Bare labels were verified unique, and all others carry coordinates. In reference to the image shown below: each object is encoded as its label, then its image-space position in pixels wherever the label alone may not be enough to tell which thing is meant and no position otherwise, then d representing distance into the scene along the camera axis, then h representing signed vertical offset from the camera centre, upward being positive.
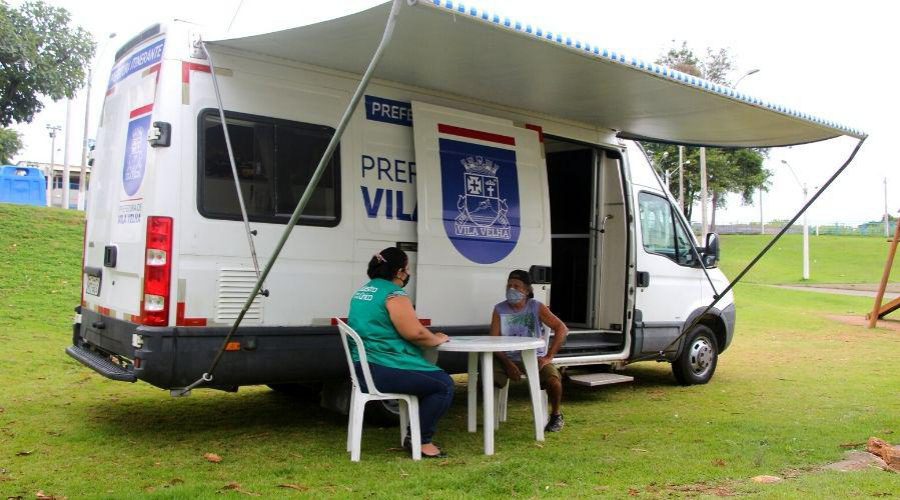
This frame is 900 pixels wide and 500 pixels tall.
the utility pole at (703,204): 26.75 +2.90
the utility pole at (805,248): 27.50 +1.14
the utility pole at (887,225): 61.45 +4.46
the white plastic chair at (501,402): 6.01 -0.99
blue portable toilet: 21.36 +2.01
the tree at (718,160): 40.66 +5.91
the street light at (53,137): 43.89 +7.05
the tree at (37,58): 14.80 +3.82
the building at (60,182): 42.94 +4.95
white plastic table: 5.08 -0.60
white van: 4.89 +0.69
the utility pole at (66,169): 25.95 +3.02
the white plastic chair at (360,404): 4.95 -0.84
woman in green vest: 4.97 -0.44
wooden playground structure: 15.23 -0.48
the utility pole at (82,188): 25.67 +2.57
